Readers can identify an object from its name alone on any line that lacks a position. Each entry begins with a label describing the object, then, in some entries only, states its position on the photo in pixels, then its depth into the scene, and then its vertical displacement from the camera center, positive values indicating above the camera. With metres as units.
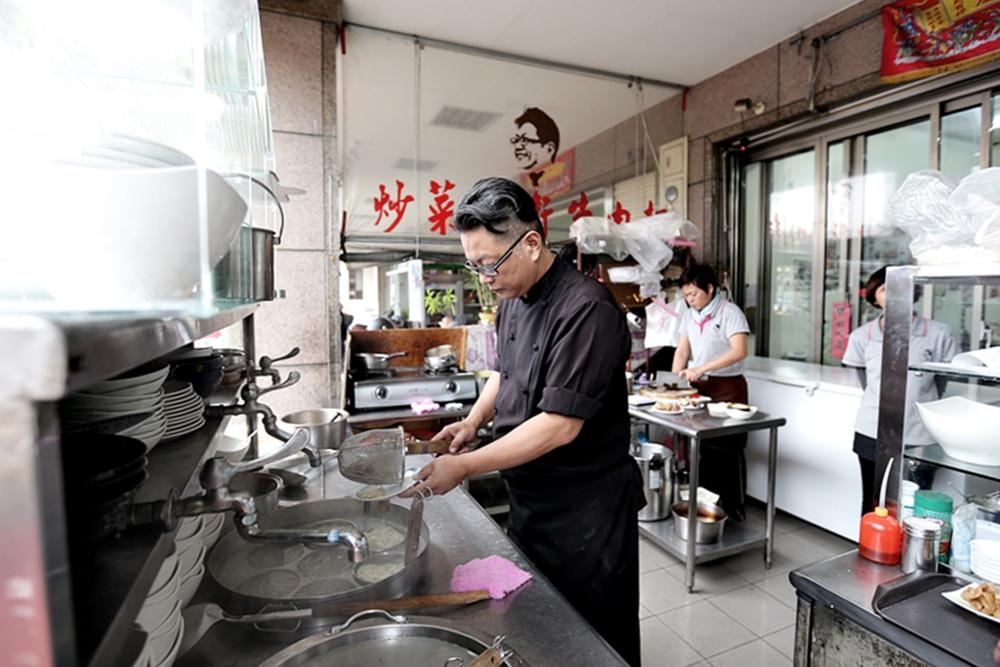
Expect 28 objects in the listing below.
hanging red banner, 2.98 +1.63
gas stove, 3.55 -0.54
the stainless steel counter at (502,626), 1.03 -0.67
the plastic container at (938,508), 1.71 -0.66
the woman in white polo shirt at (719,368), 3.82 -0.42
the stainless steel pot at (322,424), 2.11 -0.47
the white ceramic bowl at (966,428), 1.68 -0.38
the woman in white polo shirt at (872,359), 2.73 -0.30
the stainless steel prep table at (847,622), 1.46 -0.91
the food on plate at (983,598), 1.45 -0.80
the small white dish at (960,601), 1.44 -0.81
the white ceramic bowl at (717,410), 3.35 -0.64
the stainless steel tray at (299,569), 1.16 -0.64
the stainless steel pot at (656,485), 3.57 -1.17
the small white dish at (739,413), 3.24 -0.63
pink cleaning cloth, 1.25 -0.64
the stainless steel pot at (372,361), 3.81 -0.37
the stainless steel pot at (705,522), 3.28 -1.34
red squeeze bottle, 1.78 -0.76
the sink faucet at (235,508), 0.64 -0.27
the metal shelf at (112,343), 0.36 -0.03
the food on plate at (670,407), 3.46 -0.64
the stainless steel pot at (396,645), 0.97 -0.64
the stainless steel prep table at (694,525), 3.08 -1.26
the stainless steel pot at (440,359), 3.95 -0.37
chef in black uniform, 1.58 -0.35
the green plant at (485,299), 5.90 +0.12
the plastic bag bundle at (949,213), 1.65 +0.32
